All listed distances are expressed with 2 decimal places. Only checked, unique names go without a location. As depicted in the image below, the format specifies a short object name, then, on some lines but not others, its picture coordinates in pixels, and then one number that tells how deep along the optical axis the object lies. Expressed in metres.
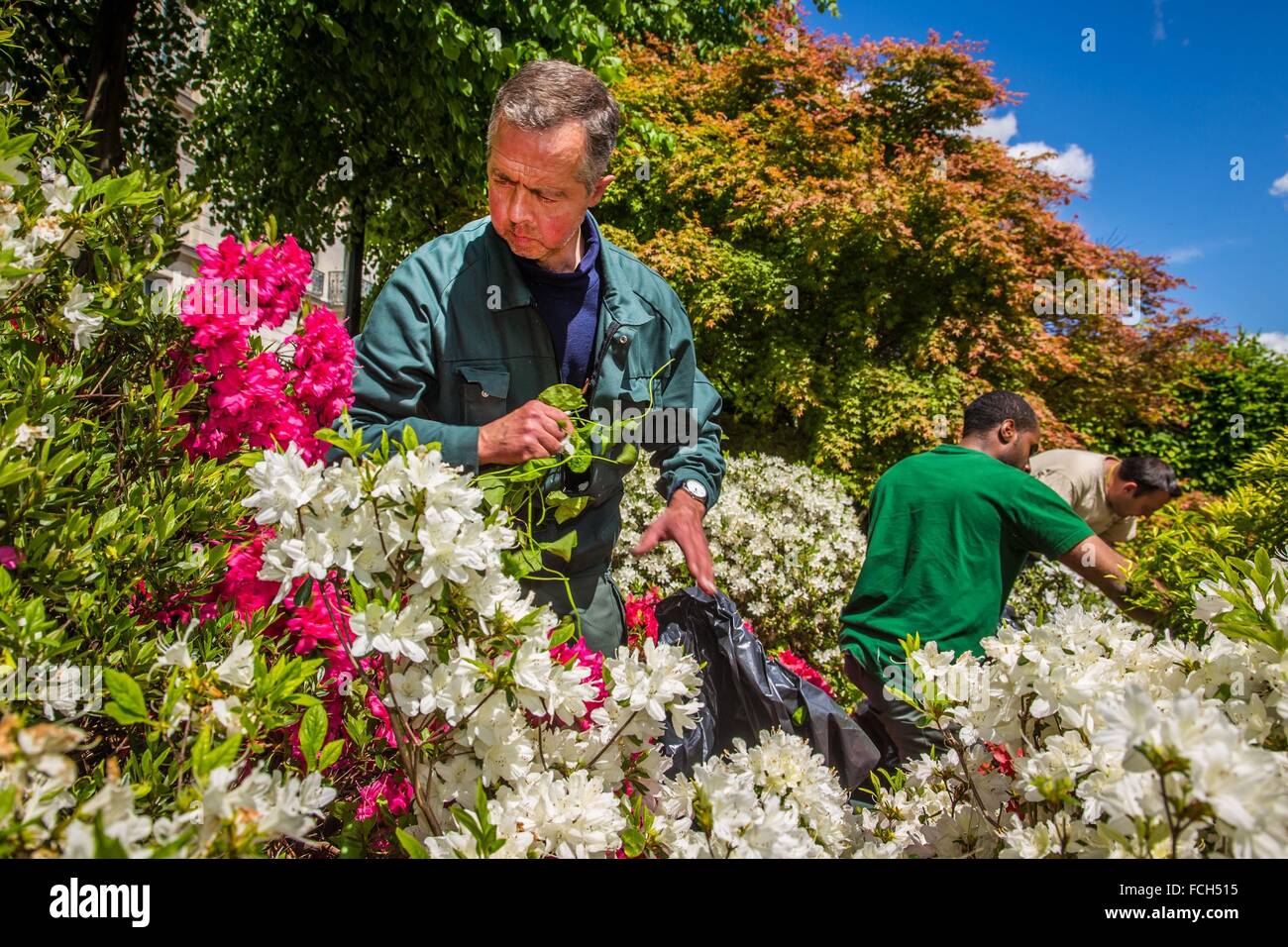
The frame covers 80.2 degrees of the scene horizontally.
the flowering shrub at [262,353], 1.59
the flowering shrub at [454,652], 0.96
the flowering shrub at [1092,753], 0.72
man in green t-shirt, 2.94
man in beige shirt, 4.42
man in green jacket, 1.77
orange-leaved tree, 7.77
